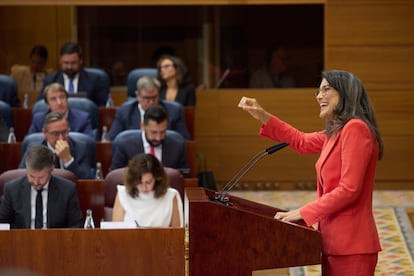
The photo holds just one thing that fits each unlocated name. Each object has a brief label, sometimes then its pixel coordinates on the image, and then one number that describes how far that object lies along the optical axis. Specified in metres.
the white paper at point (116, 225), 9.99
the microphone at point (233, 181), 7.76
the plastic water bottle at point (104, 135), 17.39
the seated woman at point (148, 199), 12.19
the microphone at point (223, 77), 20.00
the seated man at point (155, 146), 14.99
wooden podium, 7.32
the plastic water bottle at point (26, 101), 19.19
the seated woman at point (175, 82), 18.86
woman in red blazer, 7.54
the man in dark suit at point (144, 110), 17.25
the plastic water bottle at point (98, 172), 15.04
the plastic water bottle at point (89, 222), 11.21
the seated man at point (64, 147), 14.57
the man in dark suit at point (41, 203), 12.00
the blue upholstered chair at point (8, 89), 18.83
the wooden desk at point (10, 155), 15.82
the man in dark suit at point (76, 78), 18.84
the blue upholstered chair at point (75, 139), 15.15
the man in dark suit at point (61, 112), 16.62
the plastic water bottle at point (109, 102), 19.09
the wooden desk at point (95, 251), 9.17
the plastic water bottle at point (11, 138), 16.62
